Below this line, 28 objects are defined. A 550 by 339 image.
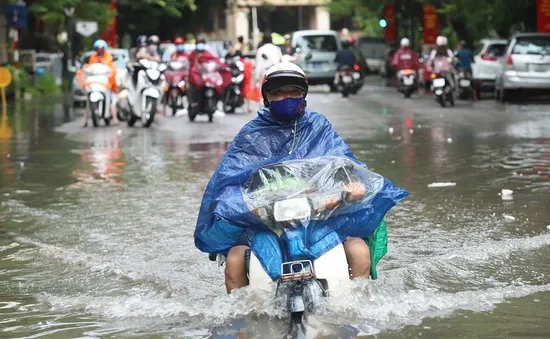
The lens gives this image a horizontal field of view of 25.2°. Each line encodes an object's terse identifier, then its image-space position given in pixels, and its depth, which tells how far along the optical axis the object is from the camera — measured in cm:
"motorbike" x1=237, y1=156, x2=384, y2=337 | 589
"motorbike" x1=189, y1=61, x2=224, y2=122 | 2489
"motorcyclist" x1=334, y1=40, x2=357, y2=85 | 3581
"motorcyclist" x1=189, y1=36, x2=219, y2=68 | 2553
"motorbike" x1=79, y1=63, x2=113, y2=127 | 2327
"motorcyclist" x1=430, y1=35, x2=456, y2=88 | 2884
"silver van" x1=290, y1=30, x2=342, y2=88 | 4016
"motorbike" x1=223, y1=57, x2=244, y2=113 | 2770
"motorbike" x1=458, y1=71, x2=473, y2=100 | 3150
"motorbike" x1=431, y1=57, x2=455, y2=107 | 2825
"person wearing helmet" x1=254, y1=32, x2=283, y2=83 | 2605
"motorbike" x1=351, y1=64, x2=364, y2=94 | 3595
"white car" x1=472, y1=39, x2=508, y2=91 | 3334
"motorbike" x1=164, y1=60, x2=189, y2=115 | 2841
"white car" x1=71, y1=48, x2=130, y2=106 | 3280
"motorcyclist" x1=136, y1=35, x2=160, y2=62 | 2359
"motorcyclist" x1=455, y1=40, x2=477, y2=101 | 3325
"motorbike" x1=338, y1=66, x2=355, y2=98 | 3512
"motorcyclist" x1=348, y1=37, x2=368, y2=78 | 3707
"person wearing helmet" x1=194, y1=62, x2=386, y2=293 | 631
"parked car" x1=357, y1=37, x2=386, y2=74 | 6738
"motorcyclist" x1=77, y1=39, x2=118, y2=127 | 2341
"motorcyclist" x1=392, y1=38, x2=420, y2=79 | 3479
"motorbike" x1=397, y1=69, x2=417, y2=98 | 3425
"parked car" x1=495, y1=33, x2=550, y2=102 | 2914
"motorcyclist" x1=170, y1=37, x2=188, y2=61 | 2860
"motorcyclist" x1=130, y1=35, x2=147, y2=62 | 2405
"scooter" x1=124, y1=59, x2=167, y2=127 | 2292
